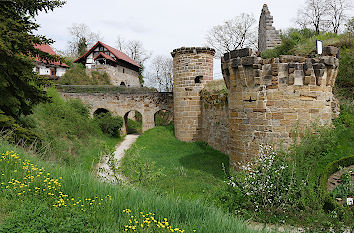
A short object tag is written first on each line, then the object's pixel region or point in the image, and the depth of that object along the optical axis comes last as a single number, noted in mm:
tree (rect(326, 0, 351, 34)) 30720
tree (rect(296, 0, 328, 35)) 31828
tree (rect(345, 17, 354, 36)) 15241
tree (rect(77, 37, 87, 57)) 43750
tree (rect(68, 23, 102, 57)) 50812
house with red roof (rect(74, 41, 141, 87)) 33847
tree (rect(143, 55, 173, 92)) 50500
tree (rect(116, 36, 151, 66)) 51688
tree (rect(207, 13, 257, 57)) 38503
